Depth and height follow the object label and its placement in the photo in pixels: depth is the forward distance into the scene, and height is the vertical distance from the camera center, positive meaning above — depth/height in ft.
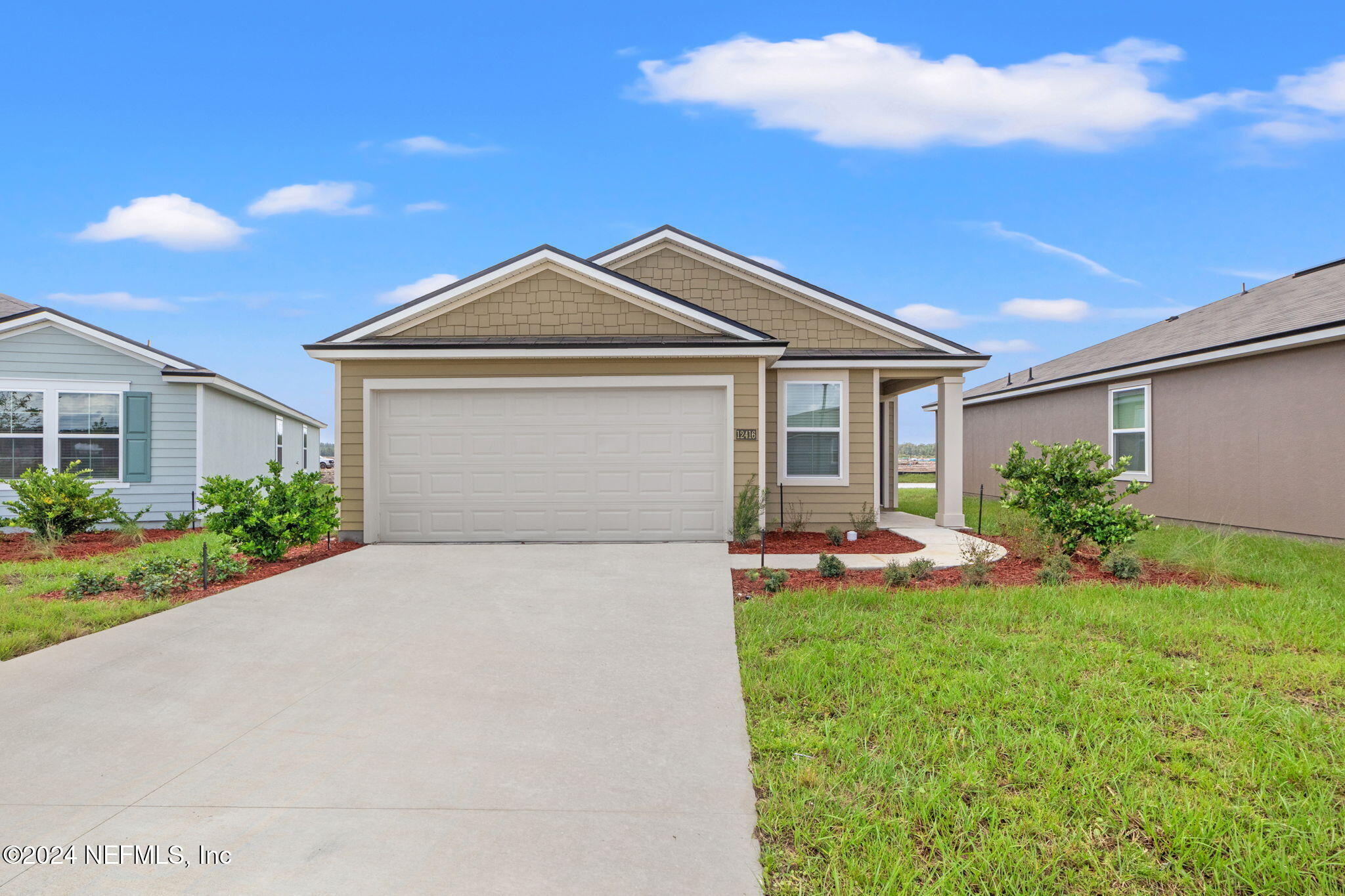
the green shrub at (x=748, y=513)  33.65 -2.74
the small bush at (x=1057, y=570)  24.27 -4.06
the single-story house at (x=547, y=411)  34.30 +2.19
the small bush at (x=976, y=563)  24.44 -4.01
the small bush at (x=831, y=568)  25.61 -4.08
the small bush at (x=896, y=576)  24.38 -4.17
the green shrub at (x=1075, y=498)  27.12 -1.65
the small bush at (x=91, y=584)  24.36 -4.54
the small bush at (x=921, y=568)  25.05 -4.02
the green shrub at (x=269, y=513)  27.96 -2.31
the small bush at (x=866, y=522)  38.52 -3.64
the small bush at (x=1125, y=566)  25.20 -3.97
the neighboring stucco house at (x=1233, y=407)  35.09 +2.94
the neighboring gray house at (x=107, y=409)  42.91 +2.91
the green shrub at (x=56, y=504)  35.94 -2.51
